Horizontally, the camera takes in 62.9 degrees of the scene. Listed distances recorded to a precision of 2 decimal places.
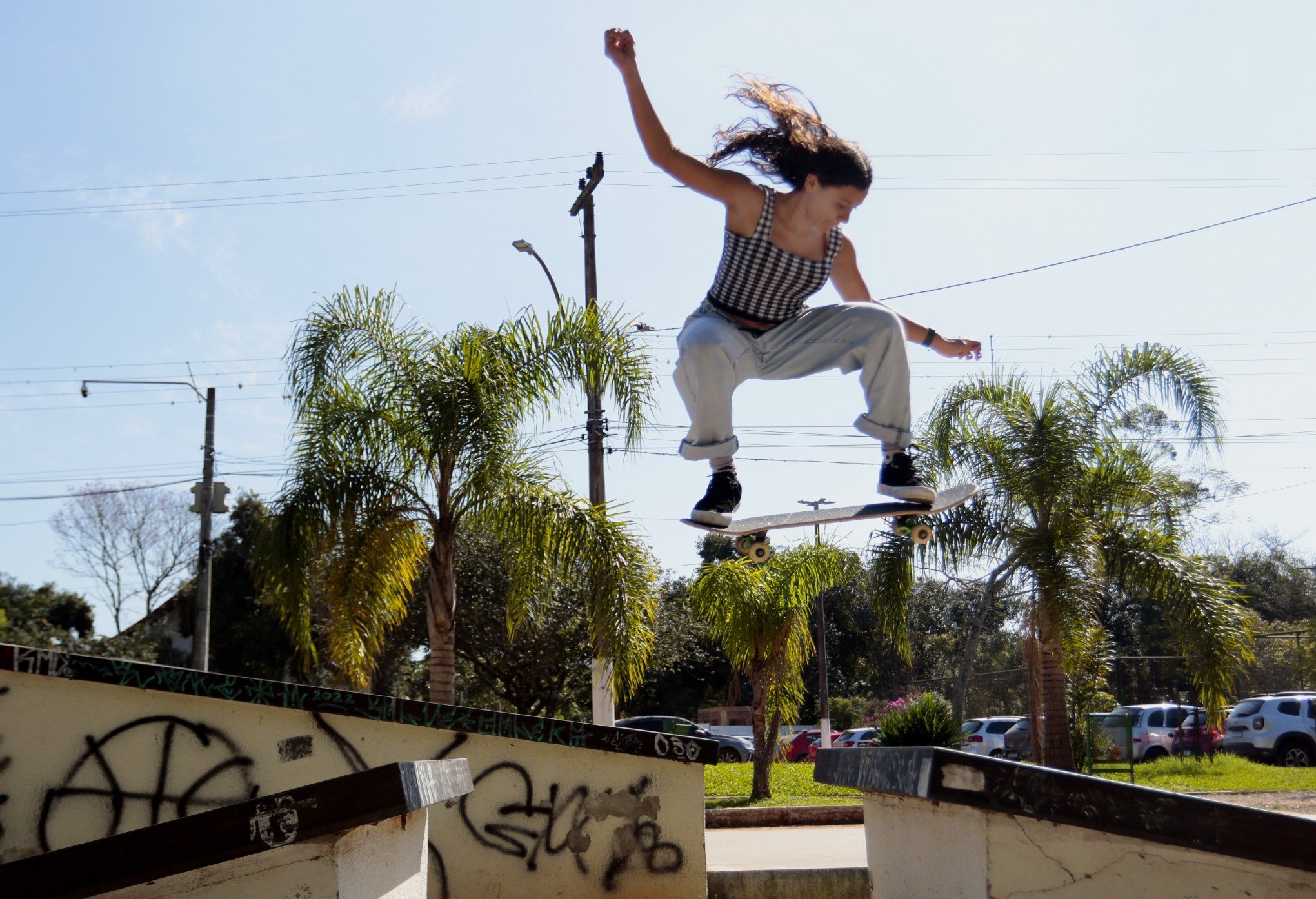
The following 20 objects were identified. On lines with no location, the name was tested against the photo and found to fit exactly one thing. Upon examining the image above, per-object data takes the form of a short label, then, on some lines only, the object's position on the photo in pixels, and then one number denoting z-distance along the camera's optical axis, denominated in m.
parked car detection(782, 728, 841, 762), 29.75
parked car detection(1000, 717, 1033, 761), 20.25
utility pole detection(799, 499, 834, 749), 22.44
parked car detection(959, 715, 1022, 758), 22.60
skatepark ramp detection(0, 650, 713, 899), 5.02
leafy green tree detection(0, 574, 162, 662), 26.62
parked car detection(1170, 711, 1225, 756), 19.33
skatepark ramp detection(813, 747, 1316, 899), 3.50
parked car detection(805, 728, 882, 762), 24.52
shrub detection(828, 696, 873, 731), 39.22
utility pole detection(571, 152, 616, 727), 10.14
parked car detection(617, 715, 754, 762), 25.80
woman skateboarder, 4.63
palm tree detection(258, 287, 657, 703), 9.85
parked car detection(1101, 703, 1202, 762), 20.56
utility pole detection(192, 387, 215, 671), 18.92
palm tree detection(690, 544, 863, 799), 13.58
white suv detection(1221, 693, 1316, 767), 19.30
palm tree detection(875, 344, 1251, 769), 12.25
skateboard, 5.14
